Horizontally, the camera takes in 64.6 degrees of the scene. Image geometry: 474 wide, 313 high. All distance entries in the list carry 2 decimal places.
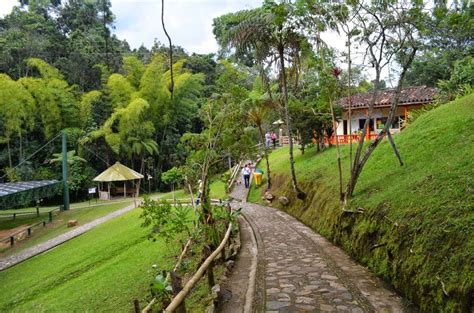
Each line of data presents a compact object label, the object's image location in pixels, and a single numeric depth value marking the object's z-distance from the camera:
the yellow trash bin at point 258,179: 18.05
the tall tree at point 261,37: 10.70
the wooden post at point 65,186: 21.12
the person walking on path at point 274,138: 29.21
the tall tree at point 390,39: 6.79
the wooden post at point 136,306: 4.27
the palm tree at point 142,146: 24.75
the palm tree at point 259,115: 15.62
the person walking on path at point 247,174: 18.56
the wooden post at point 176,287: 3.86
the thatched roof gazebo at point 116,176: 22.65
